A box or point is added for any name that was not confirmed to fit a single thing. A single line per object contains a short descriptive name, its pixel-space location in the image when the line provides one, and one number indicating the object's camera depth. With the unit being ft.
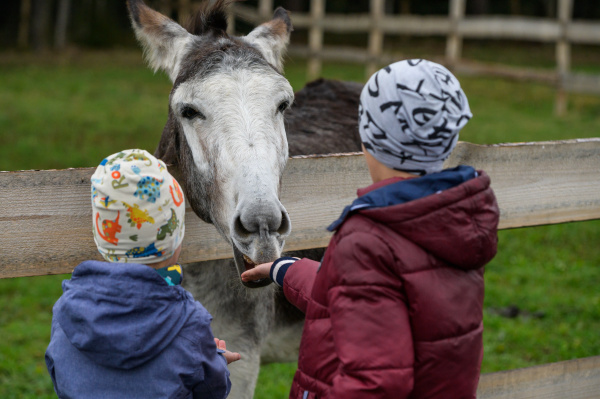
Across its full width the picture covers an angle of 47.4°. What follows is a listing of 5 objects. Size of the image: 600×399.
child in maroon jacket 5.37
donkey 7.59
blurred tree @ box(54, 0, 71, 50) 79.30
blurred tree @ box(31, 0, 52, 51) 76.54
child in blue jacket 5.88
